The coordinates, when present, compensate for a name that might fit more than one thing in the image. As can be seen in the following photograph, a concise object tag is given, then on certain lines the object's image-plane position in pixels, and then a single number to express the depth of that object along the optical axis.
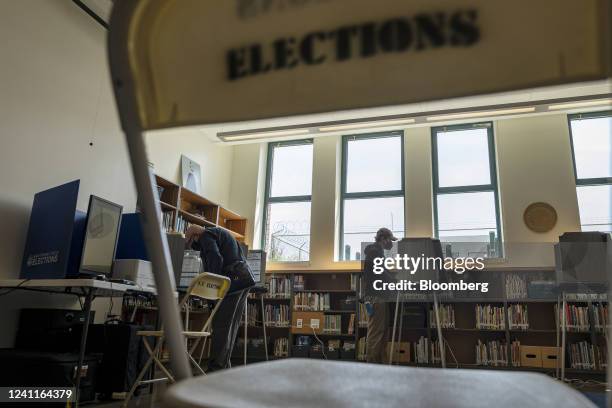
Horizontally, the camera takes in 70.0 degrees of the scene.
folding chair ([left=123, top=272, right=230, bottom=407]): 2.98
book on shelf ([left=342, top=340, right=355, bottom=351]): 6.53
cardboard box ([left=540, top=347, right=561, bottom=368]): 5.66
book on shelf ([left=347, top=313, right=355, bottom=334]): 6.69
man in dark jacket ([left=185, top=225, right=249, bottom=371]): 3.84
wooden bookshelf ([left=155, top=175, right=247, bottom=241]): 6.09
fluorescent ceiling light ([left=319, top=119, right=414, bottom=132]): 7.20
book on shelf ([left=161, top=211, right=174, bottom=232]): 5.97
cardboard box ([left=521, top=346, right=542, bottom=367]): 5.72
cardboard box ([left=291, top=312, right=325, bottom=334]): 6.75
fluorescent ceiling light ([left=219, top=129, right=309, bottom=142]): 7.40
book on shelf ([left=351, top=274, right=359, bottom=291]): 6.81
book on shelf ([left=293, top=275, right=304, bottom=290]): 7.08
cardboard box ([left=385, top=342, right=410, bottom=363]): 6.25
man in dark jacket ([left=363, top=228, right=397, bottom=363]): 4.92
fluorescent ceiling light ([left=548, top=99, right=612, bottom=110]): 6.39
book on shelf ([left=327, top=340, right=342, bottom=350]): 6.59
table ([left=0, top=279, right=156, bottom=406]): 2.75
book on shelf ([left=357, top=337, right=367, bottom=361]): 6.41
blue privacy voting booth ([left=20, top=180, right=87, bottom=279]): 3.49
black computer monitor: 3.70
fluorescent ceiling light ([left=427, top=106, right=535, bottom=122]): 6.61
